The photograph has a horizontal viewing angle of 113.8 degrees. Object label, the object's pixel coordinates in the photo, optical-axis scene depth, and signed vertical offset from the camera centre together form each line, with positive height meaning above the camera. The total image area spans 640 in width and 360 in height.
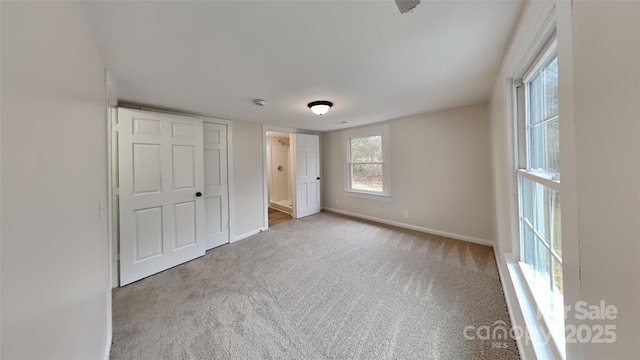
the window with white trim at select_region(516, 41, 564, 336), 1.08 -0.05
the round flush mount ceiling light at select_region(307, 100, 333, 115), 2.49 +0.90
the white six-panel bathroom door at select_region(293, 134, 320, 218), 4.55 +0.15
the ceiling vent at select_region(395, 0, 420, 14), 1.03 +0.88
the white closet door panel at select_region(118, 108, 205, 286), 2.29 -0.10
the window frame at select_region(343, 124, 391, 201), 3.96 +0.35
